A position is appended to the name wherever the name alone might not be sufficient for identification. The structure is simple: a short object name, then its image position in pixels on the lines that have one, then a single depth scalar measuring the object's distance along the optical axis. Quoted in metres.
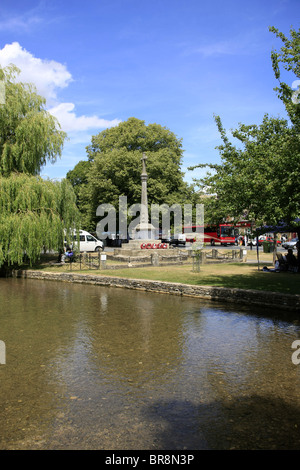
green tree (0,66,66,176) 19.19
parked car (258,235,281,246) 40.67
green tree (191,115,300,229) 10.53
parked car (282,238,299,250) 36.62
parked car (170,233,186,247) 48.31
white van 30.48
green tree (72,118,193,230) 38.88
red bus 45.72
